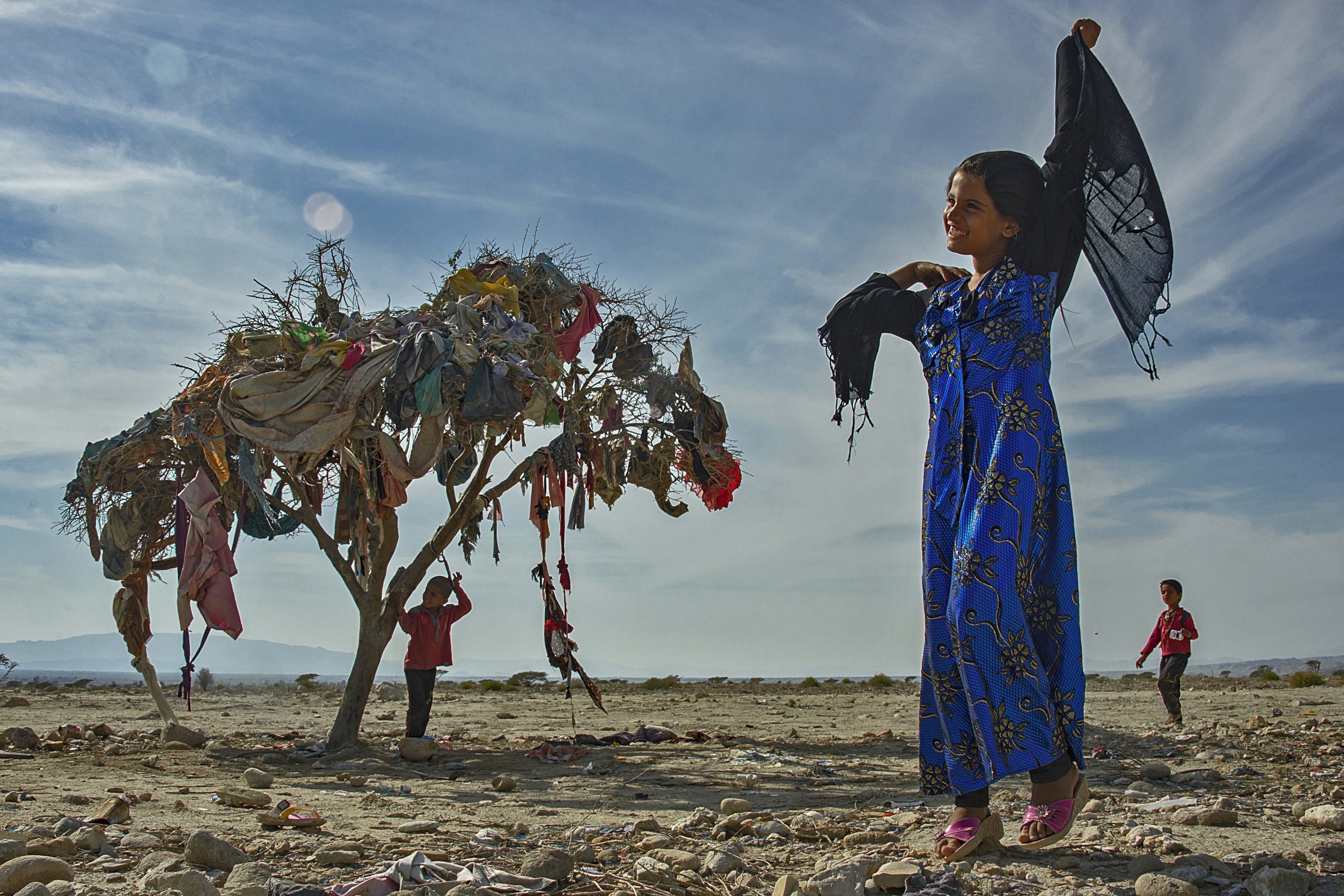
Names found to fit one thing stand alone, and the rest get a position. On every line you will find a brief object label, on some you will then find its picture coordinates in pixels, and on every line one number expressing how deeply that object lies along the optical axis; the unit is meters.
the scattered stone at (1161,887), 2.40
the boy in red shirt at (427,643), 8.88
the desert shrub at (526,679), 24.20
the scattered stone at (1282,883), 2.40
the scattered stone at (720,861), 3.10
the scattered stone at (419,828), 4.25
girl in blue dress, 2.76
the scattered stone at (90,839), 3.58
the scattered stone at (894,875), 2.64
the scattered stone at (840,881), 2.65
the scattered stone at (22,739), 8.55
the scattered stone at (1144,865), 2.67
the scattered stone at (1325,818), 3.35
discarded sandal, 4.33
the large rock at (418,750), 8.19
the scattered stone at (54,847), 3.41
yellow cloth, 8.65
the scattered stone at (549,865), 2.99
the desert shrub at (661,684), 24.75
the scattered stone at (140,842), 3.73
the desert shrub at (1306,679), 18.59
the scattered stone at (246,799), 5.21
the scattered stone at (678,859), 3.17
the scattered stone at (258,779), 6.13
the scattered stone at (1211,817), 3.43
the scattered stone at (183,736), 9.23
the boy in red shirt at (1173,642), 9.38
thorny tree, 7.83
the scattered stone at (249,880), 2.98
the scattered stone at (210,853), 3.39
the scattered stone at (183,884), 2.86
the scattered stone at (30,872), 2.93
